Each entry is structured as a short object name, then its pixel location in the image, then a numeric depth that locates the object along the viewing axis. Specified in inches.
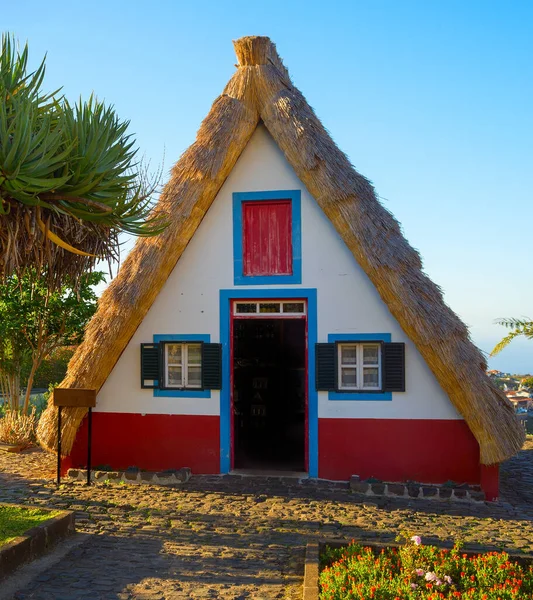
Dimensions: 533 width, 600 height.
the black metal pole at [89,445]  370.6
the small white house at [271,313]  369.4
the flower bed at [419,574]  197.8
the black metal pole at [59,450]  373.5
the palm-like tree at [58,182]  242.7
